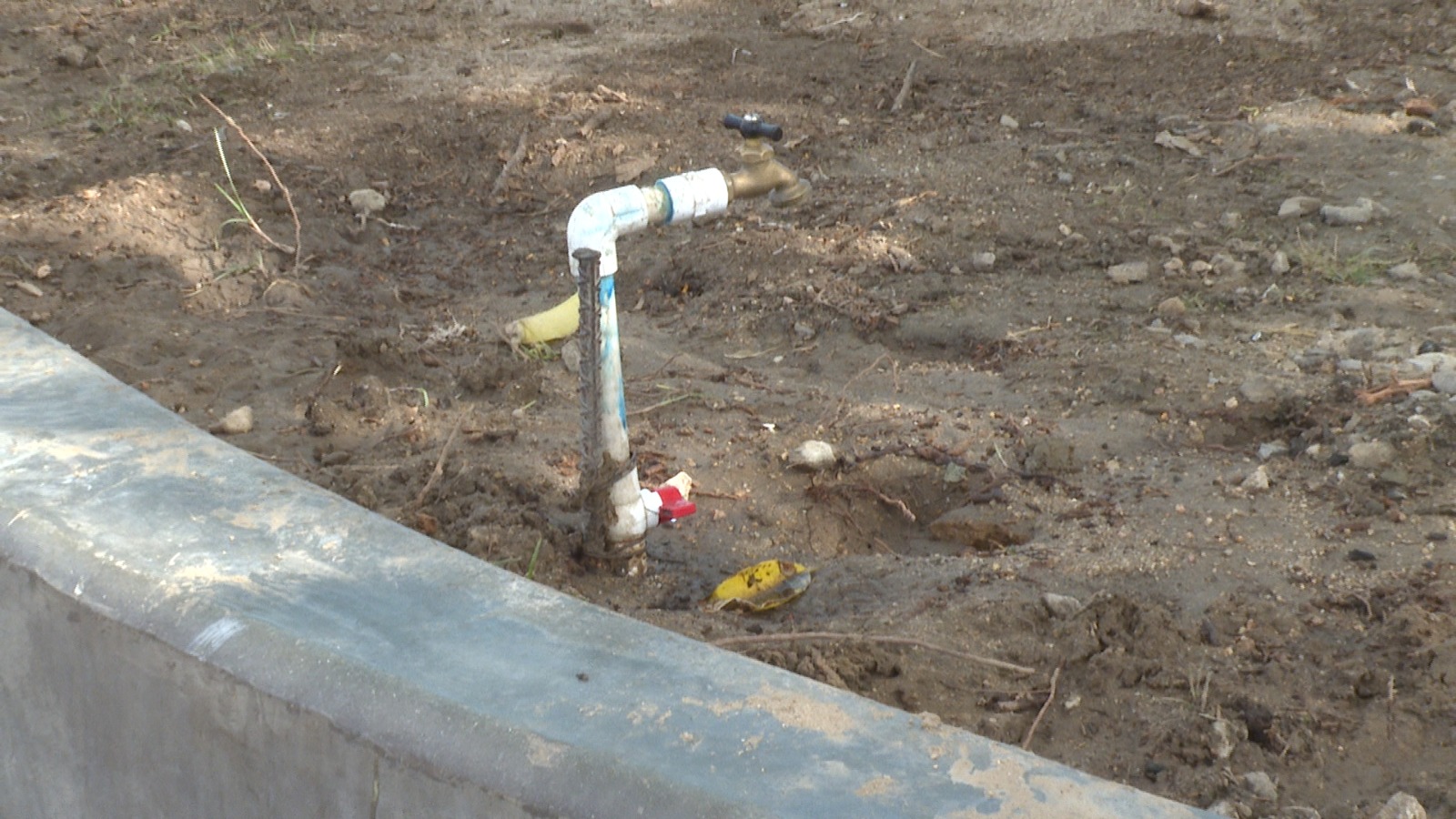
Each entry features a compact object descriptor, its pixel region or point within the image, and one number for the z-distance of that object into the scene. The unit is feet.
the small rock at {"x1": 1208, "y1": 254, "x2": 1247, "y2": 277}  13.34
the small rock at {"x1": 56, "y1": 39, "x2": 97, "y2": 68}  21.98
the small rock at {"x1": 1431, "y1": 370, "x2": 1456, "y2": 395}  10.14
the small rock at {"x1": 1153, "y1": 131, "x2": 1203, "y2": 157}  16.22
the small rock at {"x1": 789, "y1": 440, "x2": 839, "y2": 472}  10.43
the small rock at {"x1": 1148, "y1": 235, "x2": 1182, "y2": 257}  13.91
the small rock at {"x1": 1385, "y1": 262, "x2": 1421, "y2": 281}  12.81
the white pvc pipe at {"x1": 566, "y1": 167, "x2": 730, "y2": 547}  7.80
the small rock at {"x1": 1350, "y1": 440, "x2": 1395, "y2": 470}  9.43
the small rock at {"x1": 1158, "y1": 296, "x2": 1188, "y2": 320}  12.67
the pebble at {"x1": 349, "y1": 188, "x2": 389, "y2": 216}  16.33
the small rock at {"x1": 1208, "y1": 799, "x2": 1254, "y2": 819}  6.24
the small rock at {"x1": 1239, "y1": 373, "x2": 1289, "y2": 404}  10.70
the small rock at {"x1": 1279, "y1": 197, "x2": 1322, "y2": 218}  14.35
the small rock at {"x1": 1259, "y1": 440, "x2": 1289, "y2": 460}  10.03
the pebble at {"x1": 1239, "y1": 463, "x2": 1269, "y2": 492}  9.50
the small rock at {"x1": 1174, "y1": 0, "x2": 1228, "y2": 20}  19.85
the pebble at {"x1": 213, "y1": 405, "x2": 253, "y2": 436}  10.83
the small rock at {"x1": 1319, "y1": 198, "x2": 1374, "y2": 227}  14.10
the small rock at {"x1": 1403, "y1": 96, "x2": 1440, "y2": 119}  16.46
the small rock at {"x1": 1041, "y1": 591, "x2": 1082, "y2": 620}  8.12
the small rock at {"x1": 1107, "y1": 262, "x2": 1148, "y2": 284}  13.43
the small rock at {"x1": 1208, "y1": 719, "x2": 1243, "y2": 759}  6.77
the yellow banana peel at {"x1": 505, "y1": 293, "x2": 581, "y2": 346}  12.64
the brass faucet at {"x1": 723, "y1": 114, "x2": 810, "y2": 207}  8.68
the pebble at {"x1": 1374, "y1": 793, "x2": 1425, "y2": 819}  6.14
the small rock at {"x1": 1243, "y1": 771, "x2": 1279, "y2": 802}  6.48
